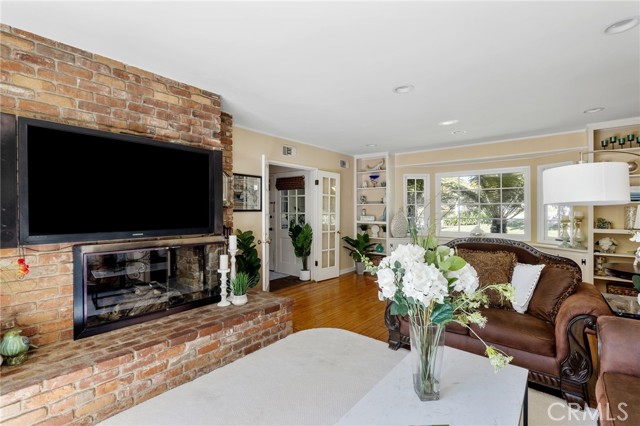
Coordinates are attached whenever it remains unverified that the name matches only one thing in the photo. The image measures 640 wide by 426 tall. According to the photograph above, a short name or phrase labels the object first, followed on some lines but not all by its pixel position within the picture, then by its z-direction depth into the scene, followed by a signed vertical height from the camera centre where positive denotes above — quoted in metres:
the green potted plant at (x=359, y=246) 5.88 -0.65
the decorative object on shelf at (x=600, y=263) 3.88 -0.68
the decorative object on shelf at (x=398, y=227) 5.66 -0.27
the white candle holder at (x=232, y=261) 2.87 -0.46
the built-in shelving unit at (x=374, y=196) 5.85 +0.35
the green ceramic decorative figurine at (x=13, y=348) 1.69 -0.76
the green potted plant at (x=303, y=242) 5.26 -0.51
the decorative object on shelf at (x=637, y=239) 2.42 -0.23
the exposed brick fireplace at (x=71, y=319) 1.67 -0.77
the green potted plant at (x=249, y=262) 3.62 -0.59
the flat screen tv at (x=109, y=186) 1.88 +0.21
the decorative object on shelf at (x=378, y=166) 5.98 +0.94
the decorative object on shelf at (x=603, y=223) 3.85 -0.15
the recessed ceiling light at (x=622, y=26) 1.79 +1.14
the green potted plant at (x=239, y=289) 2.77 -0.70
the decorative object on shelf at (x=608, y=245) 3.84 -0.43
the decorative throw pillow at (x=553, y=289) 2.34 -0.62
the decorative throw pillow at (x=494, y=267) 2.69 -0.51
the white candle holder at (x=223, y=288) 2.74 -0.68
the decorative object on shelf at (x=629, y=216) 3.51 -0.06
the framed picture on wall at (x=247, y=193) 3.94 +0.28
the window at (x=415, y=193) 5.87 +0.38
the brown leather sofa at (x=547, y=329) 2.00 -0.88
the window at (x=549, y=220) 4.53 -0.13
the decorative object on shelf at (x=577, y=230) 4.23 -0.26
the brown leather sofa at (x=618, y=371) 1.32 -0.86
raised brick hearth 1.59 -0.95
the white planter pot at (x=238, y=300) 2.77 -0.80
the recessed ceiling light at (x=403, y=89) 2.74 +1.16
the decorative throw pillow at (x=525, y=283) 2.53 -0.61
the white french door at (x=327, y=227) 5.42 -0.25
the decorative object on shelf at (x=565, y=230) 4.32 -0.27
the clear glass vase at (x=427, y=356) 1.31 -0.64
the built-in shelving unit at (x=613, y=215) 3.73 -0.05
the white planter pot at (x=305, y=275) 5.45 -1.13
